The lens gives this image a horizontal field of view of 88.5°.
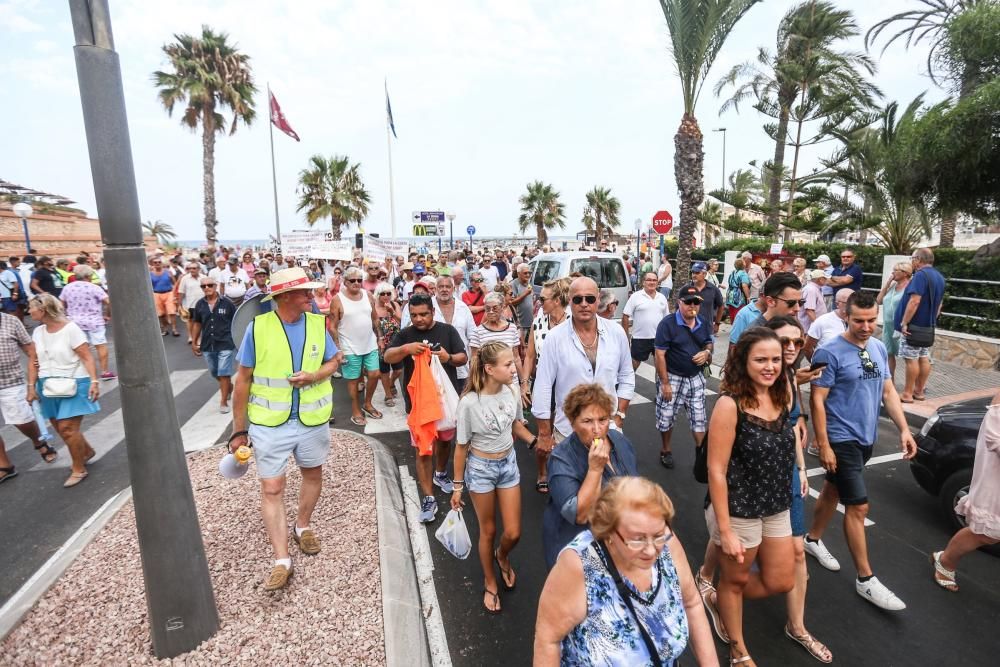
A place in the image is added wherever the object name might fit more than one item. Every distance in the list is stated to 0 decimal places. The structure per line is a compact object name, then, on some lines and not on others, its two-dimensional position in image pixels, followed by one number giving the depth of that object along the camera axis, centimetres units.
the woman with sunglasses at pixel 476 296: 748
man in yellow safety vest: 333
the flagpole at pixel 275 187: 2432
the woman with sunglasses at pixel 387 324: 757
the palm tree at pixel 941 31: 1110
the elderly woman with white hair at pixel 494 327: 527
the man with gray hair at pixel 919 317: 664
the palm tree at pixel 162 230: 5658
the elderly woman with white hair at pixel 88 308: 857
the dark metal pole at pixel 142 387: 236
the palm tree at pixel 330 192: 2753
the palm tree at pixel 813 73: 1975
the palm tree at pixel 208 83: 2533
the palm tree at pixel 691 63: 1192
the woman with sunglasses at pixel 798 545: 283
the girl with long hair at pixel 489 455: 322
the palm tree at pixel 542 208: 3859
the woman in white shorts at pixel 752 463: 256
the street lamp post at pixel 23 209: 1631
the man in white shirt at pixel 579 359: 365
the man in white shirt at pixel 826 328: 424
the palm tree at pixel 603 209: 4081
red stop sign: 1472
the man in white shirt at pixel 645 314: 677
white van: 1009
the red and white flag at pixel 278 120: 1906
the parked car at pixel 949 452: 389
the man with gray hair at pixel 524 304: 820
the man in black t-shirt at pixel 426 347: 430
